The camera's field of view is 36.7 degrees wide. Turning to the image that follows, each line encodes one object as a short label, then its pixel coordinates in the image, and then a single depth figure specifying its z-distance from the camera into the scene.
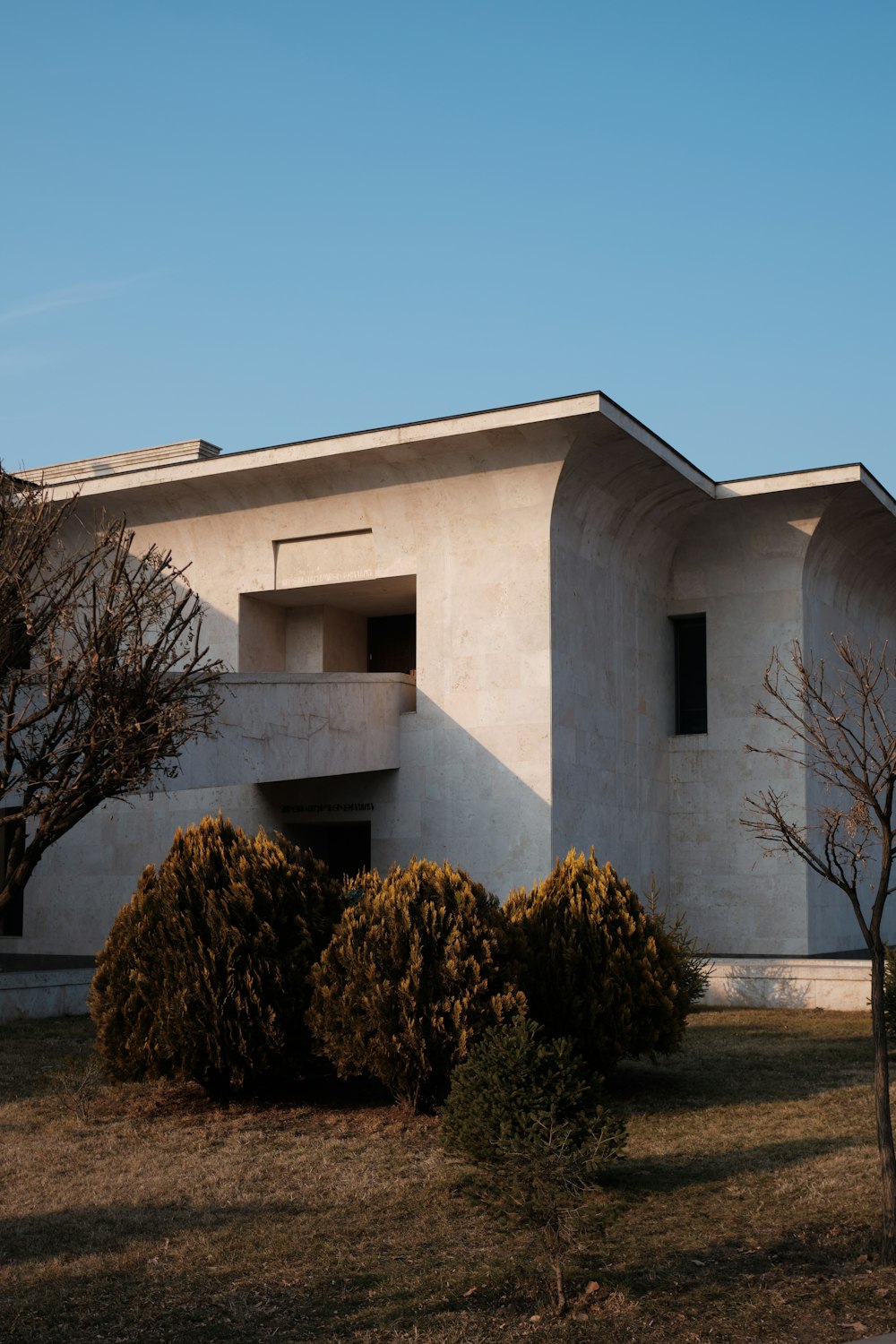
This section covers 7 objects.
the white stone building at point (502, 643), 23.00
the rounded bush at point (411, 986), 11.73
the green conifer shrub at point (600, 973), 12.94
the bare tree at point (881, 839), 7.94
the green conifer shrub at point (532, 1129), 7.64
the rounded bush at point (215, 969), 12.26
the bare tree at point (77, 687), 13.50
